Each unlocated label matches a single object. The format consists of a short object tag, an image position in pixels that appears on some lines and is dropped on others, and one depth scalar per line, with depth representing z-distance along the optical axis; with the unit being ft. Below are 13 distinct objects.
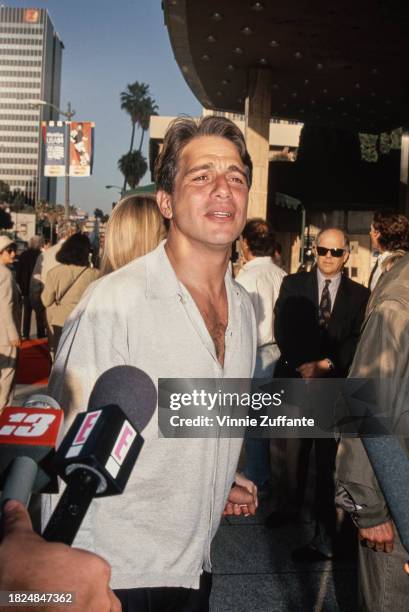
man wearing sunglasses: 14.96
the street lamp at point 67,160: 85.56
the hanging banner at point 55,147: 85.05
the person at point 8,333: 21.24
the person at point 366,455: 6.73
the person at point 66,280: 22.39
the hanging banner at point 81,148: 86.17
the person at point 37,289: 38.77
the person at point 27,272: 43.52
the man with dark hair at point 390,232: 17.51
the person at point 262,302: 18.15
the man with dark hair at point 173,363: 5.82
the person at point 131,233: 11.97
